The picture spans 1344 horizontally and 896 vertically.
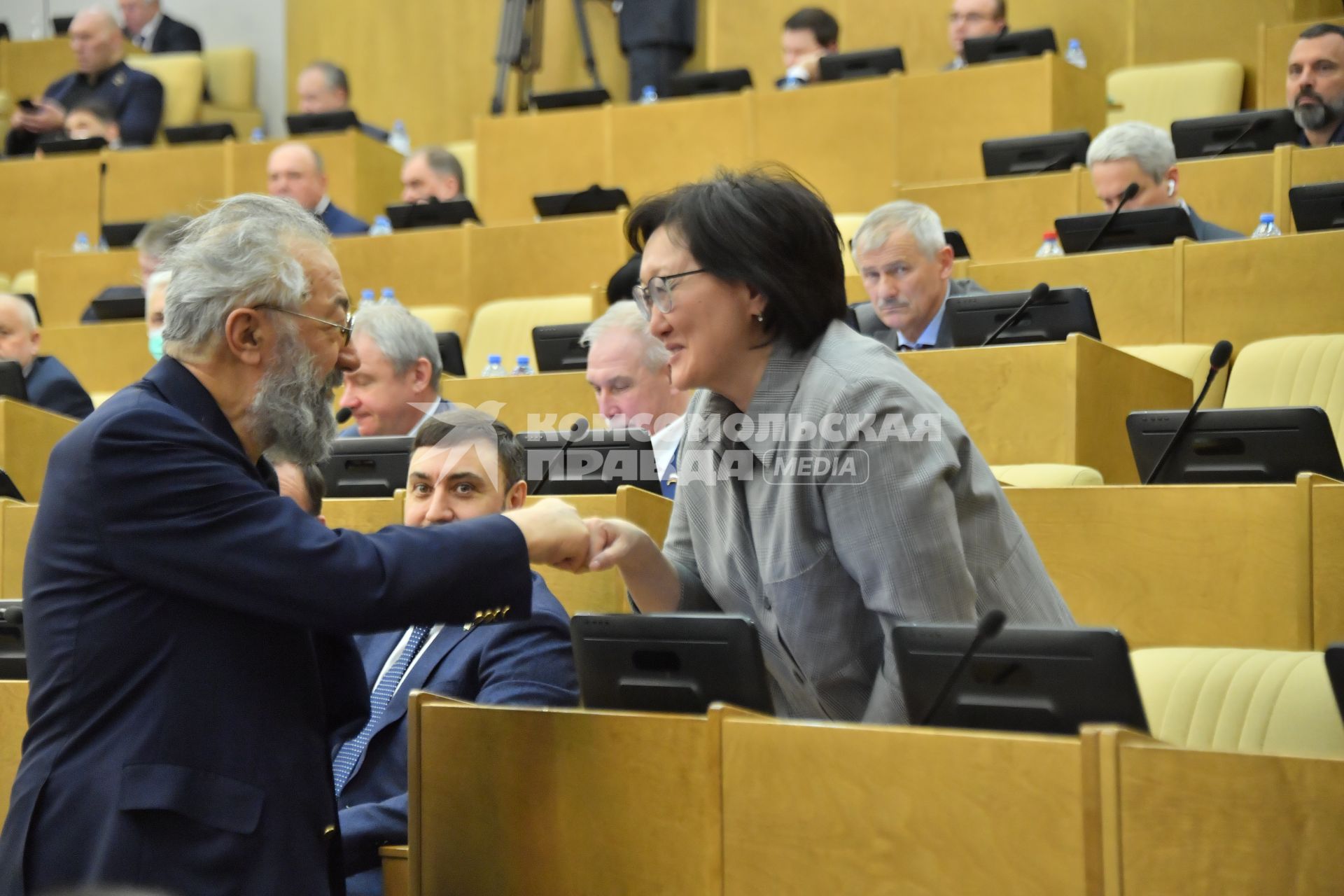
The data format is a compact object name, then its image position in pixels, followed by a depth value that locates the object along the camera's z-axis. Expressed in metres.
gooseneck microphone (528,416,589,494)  3.00
